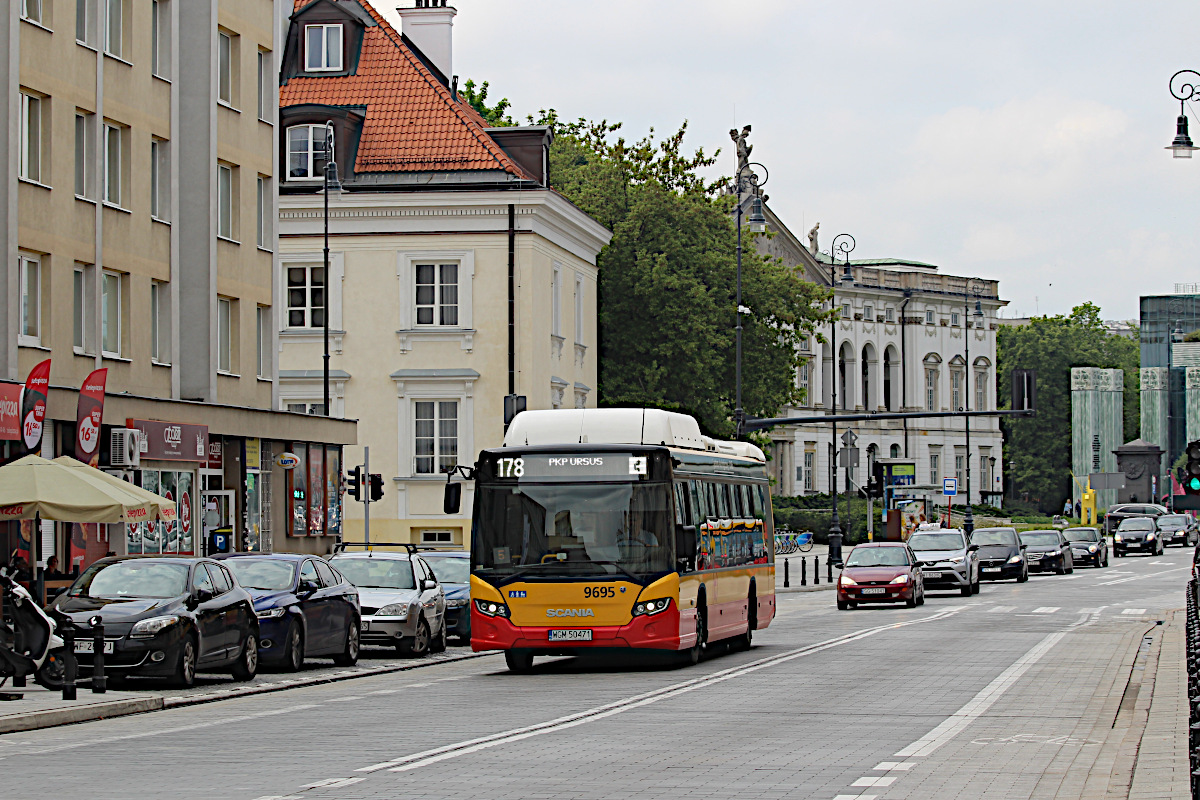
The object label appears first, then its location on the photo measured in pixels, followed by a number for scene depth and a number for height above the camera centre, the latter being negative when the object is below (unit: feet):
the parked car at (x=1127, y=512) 353.49 -13.26
